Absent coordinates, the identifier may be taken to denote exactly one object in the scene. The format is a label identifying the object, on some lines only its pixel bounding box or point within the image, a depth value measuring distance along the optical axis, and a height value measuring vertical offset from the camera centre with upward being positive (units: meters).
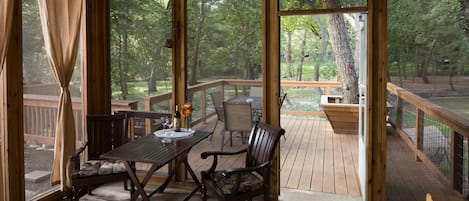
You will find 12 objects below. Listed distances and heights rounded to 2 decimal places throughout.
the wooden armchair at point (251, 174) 2.78 -0.74
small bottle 3.49 -0.38
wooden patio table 2.75 -0.55
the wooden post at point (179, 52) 3.96 +0.33
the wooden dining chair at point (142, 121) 4.10 -0.43
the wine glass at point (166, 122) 3.68 -0.41
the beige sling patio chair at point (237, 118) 3.83 -0.38
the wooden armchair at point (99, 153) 3.19 -0.71
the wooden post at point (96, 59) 3.99 +0.27
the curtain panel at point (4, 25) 2.89 +0.46
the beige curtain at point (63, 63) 3.48 +0.19
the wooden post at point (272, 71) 3.61 +0.11
